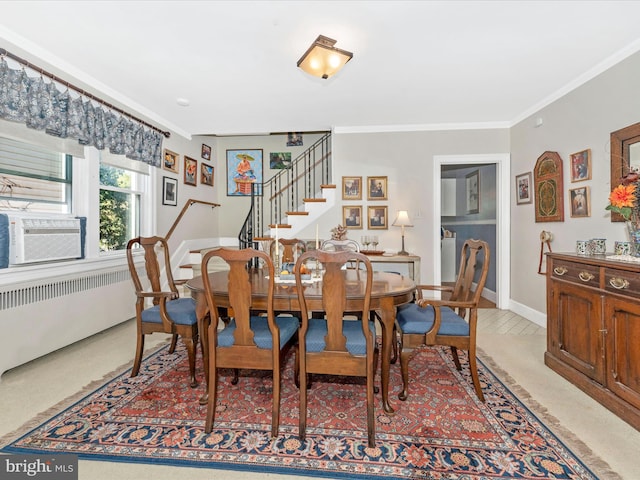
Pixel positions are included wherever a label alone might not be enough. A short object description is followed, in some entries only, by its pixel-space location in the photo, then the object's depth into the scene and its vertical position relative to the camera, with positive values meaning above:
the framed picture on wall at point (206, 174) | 5.82 +1.22
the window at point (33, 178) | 2.56 +0.54
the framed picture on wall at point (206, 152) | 5.87 +1.63
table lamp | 4.45 +0.26
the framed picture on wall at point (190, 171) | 5.23 +1.15
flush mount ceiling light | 2.23 +1.31
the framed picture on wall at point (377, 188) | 4.69 +0.74
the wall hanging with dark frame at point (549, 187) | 3.44 +0.57
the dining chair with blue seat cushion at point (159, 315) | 2.27 -0.55
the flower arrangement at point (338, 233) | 3.85 +0.07
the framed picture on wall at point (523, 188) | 4.03 +0.65
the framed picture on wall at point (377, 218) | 4.71 +0.30
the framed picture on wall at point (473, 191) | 5.48 +0.83
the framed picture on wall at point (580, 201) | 3.04 +0.36
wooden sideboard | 1.87 -0.60
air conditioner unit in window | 2.49 +0.01
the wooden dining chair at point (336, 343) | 1.67 -0.58
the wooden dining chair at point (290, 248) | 3.34 -0.10
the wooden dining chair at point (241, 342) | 1.73 -0.59
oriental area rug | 1.53 -1.08
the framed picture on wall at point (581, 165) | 3.03 +0.71
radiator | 2.45 -0.65
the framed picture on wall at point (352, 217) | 4.75 +0.32
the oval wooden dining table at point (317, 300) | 1.83 -0.36
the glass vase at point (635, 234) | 2.07 +0.02
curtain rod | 2.36 +1.36
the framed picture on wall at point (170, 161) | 4.59 +1.16
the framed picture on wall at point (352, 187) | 4.73 +0.76
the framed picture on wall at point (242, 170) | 6.57 +1.42
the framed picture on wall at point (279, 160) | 6.57 +1.62
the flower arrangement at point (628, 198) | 2.08 +0.26
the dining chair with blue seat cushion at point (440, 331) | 2.04 -0.60
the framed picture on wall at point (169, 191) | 4.57 +0.71
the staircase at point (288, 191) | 6.10 +0.98
